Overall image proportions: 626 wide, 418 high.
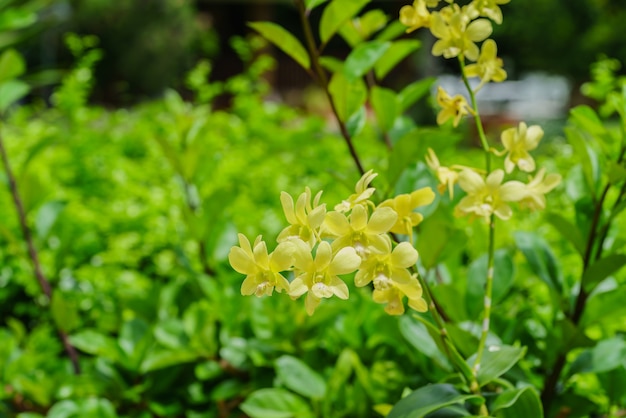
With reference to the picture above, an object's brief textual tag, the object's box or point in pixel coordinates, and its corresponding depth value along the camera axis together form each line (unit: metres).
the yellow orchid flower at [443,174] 0.79
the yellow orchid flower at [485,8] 0.84
